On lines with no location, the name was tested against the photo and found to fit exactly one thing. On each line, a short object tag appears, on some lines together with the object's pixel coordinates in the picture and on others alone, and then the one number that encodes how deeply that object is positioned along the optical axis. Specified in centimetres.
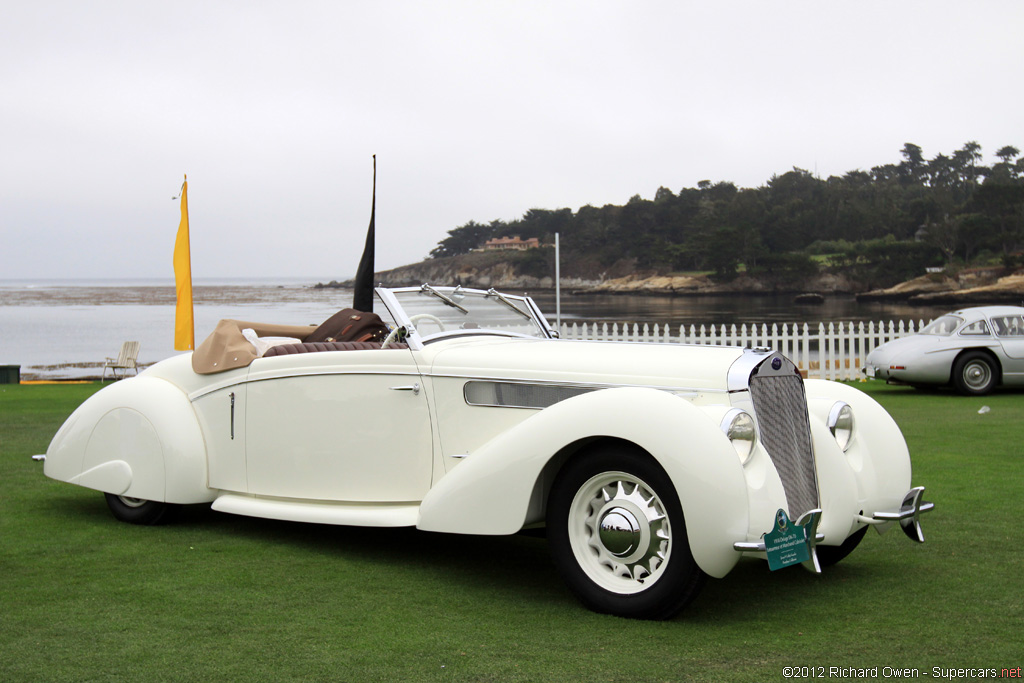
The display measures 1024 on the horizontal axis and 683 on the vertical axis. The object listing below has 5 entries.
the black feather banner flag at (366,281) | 624
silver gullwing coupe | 1436
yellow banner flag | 1181
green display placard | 360
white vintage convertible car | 376
